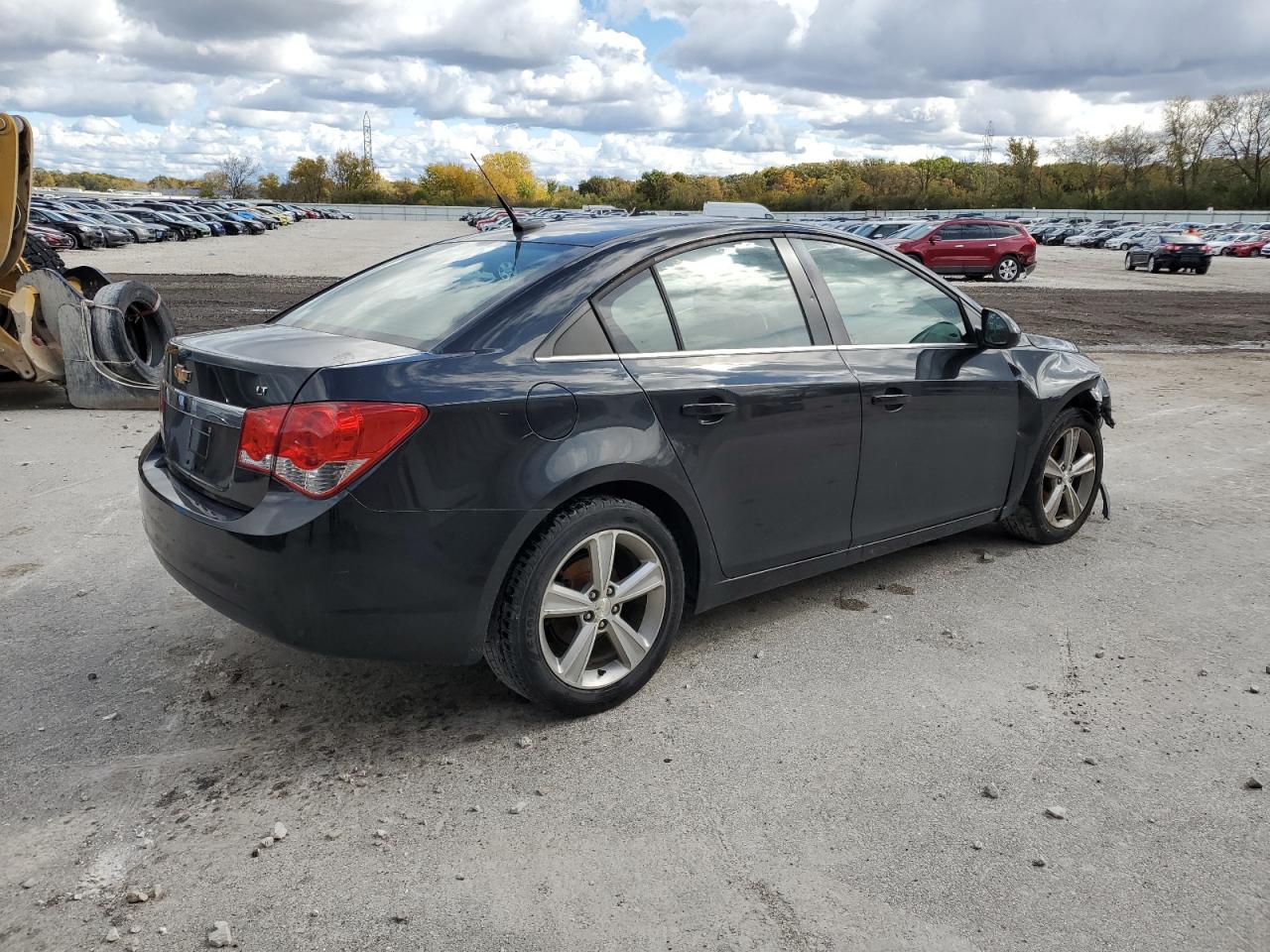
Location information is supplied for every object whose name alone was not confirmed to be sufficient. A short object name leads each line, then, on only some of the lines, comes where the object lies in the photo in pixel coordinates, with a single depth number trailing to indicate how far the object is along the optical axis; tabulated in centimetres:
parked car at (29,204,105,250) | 3884
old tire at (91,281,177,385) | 891
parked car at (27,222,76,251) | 3538
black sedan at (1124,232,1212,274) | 3506
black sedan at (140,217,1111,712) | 313
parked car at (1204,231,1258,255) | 5245
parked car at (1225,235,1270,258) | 5116
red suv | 2916
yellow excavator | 874
